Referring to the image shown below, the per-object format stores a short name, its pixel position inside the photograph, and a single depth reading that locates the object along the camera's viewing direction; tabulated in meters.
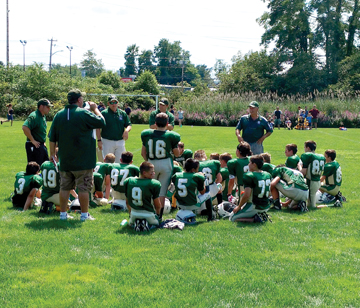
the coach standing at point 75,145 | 6.22
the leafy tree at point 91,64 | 119.25
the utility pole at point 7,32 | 52.62
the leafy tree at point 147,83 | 58.75
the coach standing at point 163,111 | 8.28
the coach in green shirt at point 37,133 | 7.86
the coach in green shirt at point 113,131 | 8.95
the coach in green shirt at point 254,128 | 9.01
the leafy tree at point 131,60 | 121.06
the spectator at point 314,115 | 31.11
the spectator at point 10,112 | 30.58
